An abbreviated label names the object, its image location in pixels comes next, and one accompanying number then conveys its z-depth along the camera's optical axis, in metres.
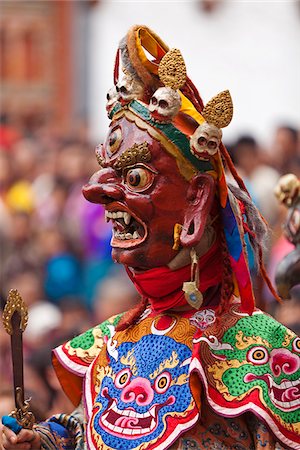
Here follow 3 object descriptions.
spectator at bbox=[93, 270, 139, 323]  14.40
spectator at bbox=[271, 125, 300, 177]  16.70
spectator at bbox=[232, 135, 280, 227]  14.53
